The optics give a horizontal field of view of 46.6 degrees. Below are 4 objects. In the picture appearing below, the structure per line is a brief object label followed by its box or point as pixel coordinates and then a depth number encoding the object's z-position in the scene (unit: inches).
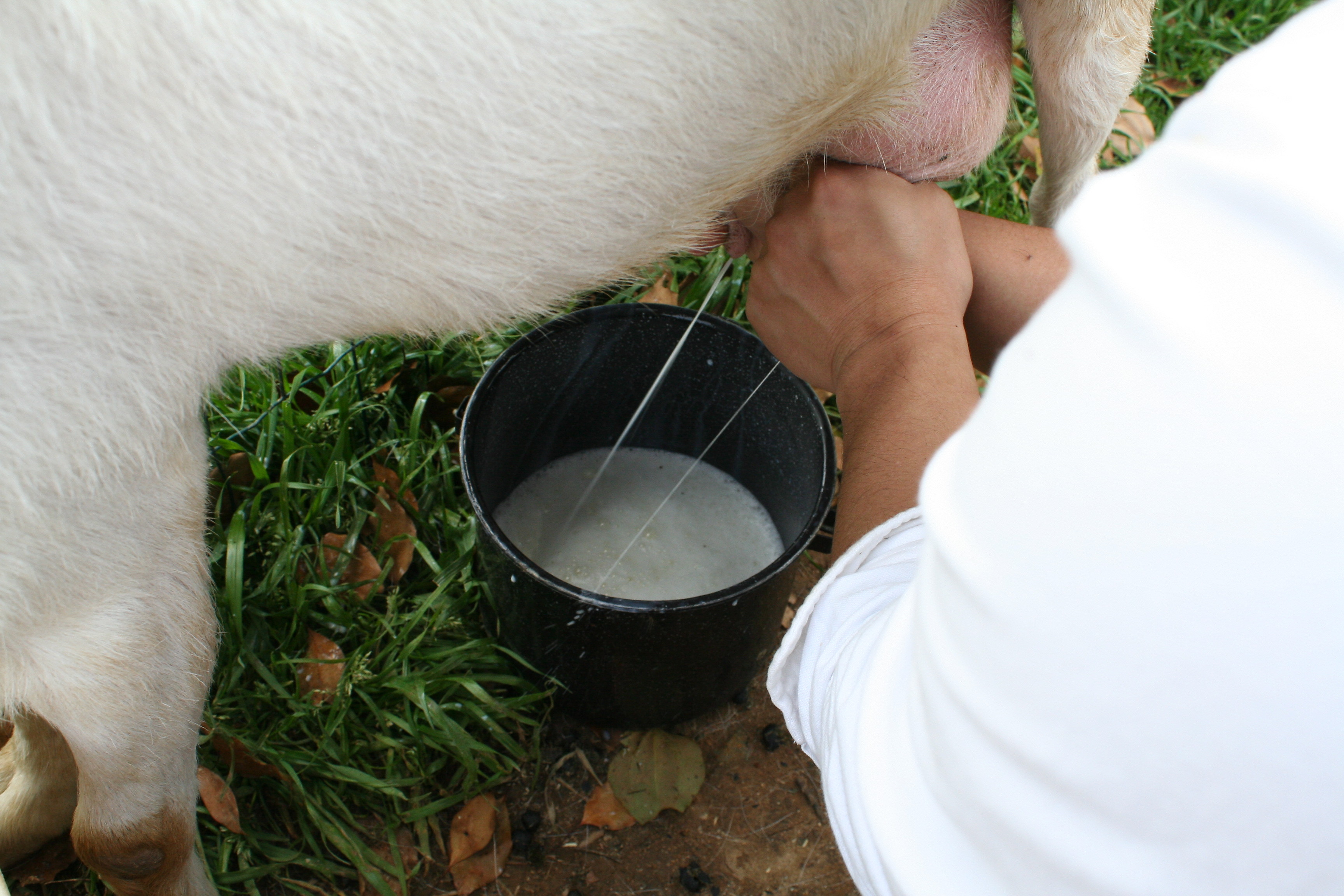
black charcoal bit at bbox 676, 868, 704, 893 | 30.1
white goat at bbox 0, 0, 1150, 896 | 18.3
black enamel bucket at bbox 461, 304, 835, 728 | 27.2
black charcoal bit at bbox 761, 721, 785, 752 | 32.2
